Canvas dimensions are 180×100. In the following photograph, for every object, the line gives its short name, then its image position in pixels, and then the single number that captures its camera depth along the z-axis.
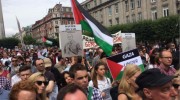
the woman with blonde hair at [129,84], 1.79
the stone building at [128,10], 21.38
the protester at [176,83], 1.72
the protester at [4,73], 3.69
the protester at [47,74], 2.62
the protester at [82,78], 2.02
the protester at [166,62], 2.77
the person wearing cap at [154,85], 1.18
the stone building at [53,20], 54.70
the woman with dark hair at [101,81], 2.63
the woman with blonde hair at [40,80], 2.08
